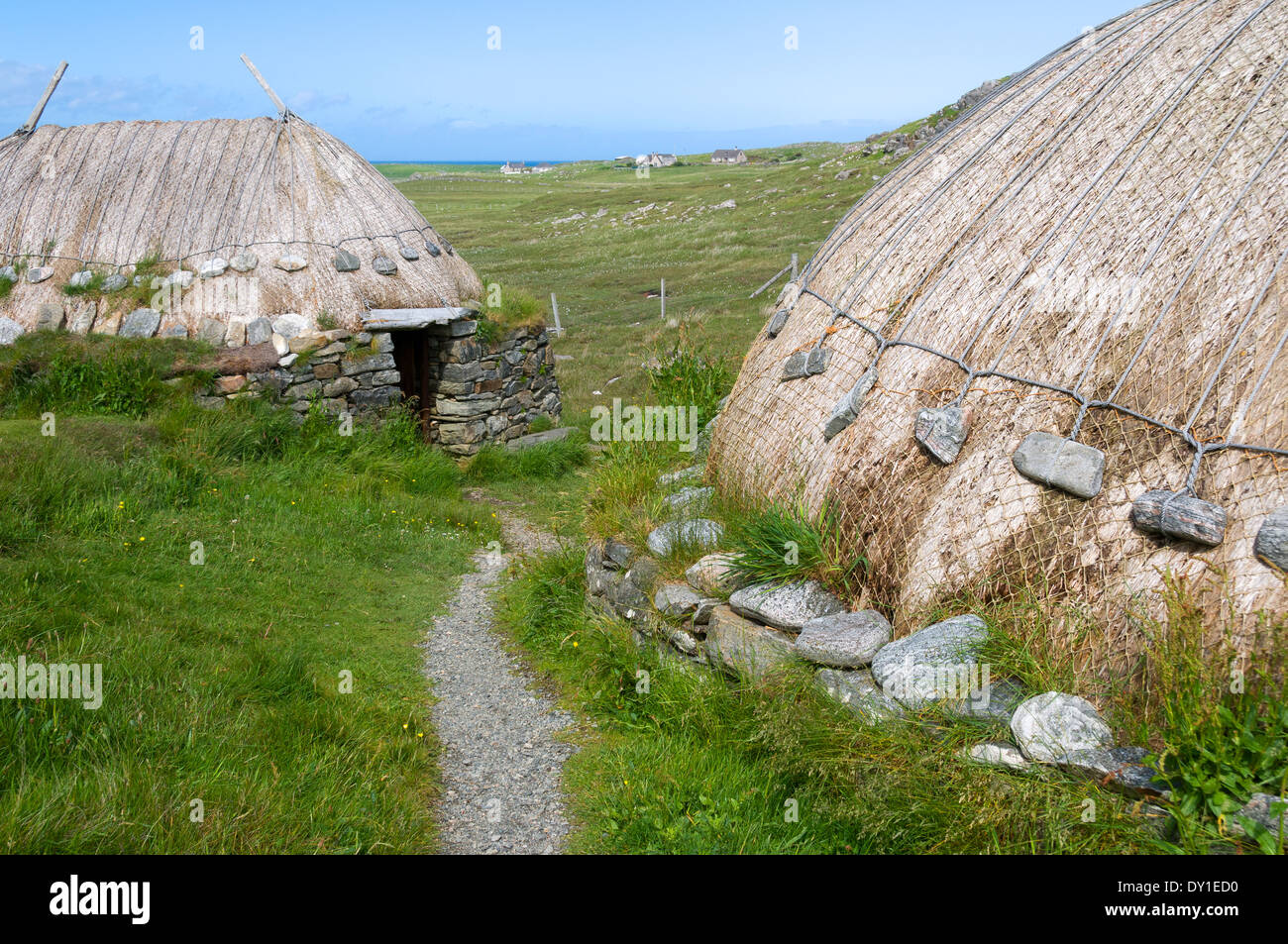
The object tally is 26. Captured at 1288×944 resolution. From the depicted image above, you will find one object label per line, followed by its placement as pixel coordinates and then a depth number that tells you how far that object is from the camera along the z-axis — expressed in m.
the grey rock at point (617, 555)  6.52
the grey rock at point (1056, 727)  3.80
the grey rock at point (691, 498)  6.57
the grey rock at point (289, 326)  11.06
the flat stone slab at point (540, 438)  12.80
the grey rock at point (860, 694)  4.36
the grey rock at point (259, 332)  10.92
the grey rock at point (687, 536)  6.03
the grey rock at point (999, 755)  3.88
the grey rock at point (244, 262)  11.28
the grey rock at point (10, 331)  10.90
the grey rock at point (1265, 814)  3.22
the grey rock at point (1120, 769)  3.56
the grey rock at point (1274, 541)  3.71
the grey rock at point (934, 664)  4.22
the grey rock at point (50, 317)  11.07
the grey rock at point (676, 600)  5.73
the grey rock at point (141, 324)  10.87
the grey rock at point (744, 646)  5.03
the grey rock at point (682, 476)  7.30
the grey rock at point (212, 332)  10.91
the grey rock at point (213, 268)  11.23
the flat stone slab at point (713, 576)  5.57
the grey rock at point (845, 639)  4.68
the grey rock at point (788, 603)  5.09
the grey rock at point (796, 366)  6.29
